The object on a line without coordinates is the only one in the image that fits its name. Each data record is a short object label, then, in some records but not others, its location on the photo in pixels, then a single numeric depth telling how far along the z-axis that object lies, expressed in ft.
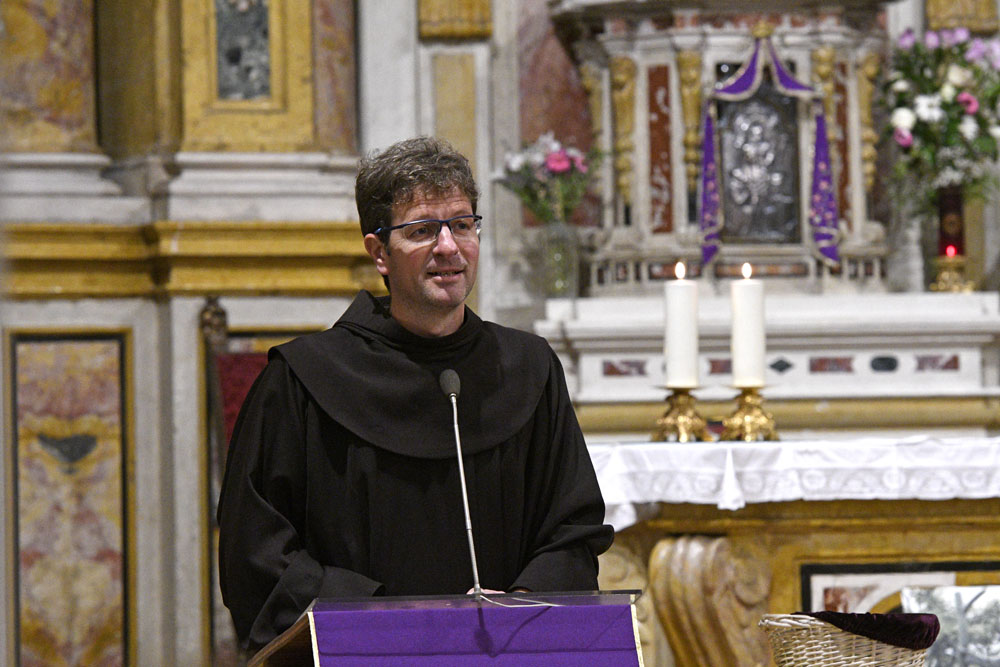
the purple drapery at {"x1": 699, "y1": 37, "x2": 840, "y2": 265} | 47.42
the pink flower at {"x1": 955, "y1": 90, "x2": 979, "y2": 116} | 45.96
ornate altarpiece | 47.67
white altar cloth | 26.48
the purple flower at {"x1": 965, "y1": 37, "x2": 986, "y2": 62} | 47.16
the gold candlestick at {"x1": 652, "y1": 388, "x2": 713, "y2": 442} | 29.35
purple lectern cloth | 14.43
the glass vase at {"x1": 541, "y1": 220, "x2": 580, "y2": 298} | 46.19
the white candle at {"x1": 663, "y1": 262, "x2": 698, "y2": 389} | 28.94
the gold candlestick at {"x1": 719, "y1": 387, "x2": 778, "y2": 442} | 28.91
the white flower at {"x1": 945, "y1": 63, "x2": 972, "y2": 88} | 46.52
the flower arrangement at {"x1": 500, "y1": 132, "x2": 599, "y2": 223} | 46.11
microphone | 16.75
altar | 26.43
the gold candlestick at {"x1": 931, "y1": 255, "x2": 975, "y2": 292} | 46.42
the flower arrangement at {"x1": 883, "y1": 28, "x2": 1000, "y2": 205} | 46.24
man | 17.53
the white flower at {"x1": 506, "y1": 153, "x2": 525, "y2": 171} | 46.39
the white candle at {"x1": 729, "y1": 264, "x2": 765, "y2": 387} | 28.81
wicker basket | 20.26
